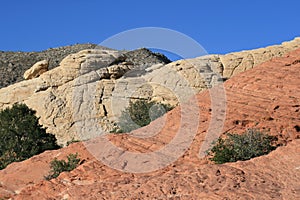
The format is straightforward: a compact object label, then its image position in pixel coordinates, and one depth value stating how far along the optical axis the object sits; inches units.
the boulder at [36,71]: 1738.2
